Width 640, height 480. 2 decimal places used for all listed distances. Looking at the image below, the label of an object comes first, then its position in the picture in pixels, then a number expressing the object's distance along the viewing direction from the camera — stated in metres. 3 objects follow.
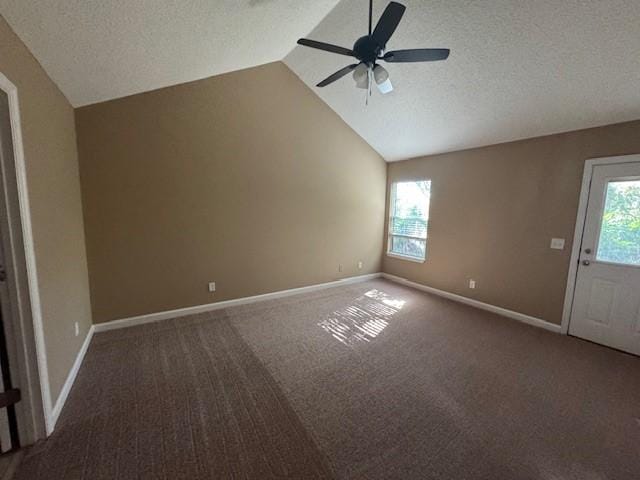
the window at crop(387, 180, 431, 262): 4.84
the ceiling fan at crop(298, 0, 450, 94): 1.83
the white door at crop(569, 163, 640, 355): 2.78
